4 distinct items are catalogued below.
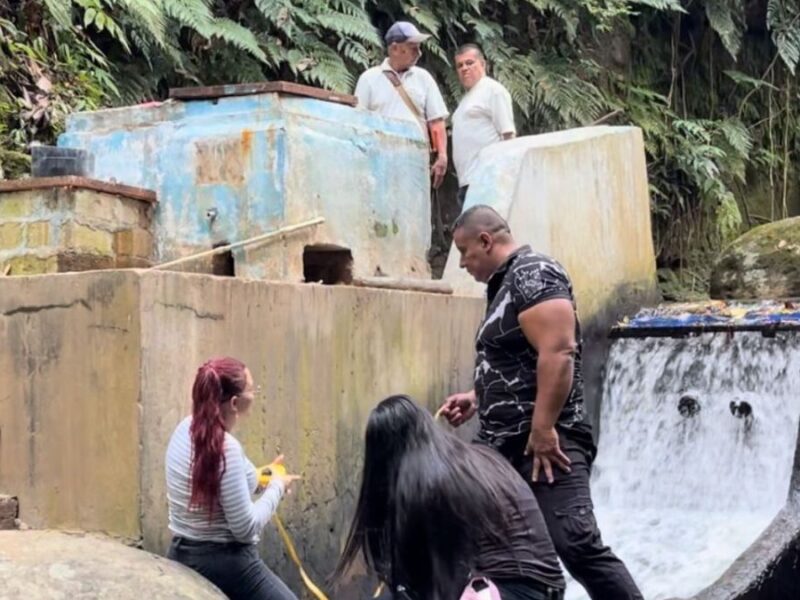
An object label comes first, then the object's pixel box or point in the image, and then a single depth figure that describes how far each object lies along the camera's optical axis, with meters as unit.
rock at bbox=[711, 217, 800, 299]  9.15
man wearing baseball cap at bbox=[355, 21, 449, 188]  8.08
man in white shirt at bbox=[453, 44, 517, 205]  8.34
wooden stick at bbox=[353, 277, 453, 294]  6.48
